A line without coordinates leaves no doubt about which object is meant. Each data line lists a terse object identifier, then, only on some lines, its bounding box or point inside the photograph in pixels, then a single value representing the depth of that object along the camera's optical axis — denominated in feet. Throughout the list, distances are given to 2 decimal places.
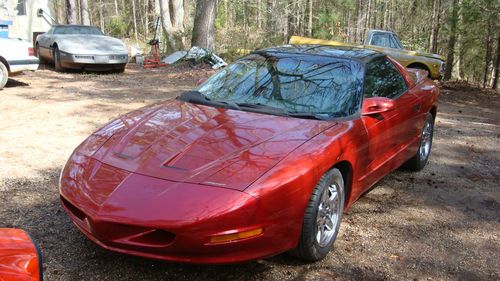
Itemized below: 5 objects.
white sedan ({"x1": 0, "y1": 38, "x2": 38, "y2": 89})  32.37
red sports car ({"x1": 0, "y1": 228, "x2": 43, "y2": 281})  5.79
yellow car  41.45
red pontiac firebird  8.91
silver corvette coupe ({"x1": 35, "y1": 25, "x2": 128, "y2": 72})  41.73
